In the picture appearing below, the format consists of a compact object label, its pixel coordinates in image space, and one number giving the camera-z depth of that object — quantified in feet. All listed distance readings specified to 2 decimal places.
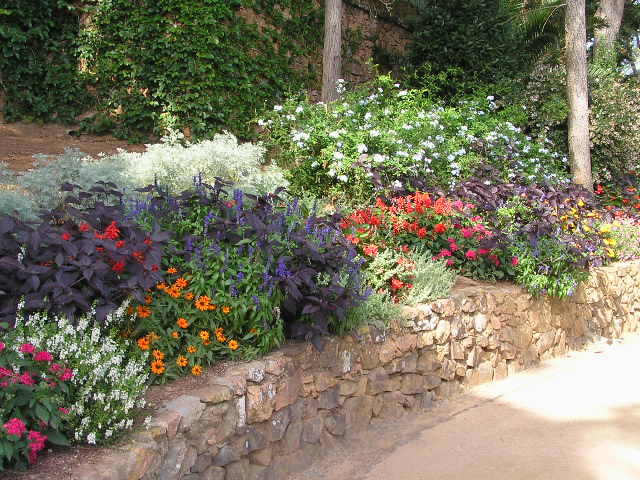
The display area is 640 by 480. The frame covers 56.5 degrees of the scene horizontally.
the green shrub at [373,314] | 12.17
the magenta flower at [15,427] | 6.42
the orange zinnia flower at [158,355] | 9.34
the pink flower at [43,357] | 7.44
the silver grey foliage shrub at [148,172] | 13.19
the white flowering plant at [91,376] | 7.68
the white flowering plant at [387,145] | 19.30
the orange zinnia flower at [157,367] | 9.17
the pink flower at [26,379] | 7.02
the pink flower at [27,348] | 7.45
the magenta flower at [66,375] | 7.48
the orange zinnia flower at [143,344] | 9.20
